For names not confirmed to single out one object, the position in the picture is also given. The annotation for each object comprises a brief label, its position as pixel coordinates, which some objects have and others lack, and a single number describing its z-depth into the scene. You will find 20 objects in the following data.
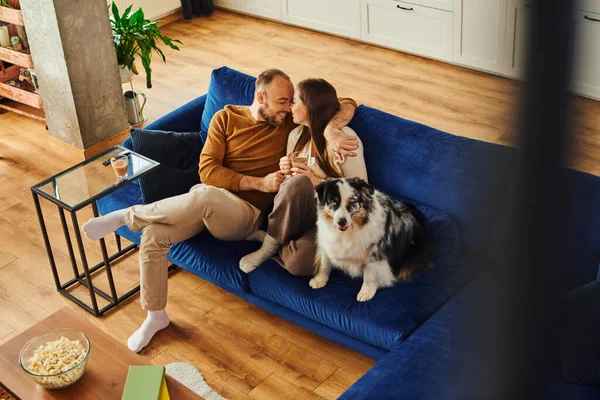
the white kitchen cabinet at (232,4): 6.37
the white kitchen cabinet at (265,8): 6.12
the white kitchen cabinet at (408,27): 5.15
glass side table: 2.90
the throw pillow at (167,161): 3.12
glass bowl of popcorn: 2.25
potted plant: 4.41
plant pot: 4.55
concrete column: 4.00
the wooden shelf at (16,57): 4.29
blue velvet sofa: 2.25
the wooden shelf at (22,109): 4.55
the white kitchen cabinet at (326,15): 5.66
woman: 2.68
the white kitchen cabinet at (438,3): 4.98
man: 2.79
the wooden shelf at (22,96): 4.44
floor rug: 2.66
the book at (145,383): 2.22
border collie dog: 2.53
